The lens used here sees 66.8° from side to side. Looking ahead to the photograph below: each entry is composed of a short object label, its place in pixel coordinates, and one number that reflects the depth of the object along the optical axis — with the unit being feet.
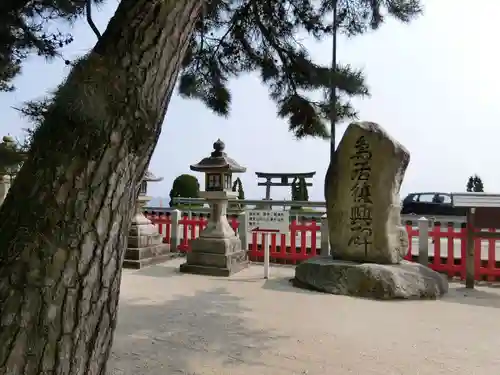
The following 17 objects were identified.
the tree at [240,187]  57.47
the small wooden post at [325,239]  22.75
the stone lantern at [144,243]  21.94
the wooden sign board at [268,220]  19.74
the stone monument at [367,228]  15.62
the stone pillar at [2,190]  25.29
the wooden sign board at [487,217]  17.56
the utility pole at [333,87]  12.90
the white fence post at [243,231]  23.87
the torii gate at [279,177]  54.90
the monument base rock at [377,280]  15.31
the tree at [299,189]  55.11
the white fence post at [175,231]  25.98
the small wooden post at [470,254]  18.01
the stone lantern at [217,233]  20.34
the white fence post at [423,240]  20.29
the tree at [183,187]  51.67
